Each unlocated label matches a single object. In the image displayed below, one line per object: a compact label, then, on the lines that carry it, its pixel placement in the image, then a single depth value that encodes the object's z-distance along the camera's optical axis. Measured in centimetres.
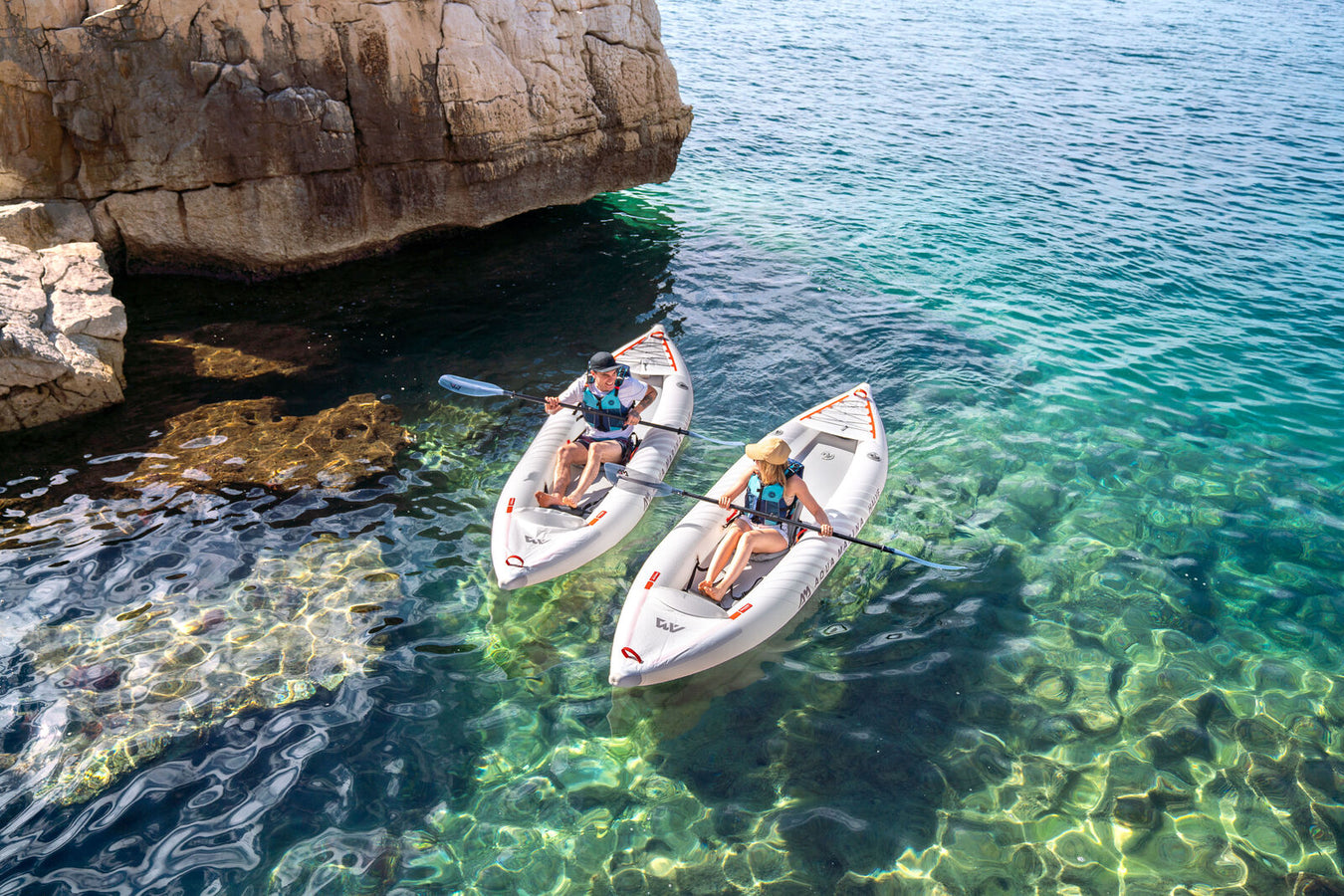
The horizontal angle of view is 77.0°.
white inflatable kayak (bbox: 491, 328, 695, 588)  651
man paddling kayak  756
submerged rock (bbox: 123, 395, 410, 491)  763
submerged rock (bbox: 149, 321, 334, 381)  914
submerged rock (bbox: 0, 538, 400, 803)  526
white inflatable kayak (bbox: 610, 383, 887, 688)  577
